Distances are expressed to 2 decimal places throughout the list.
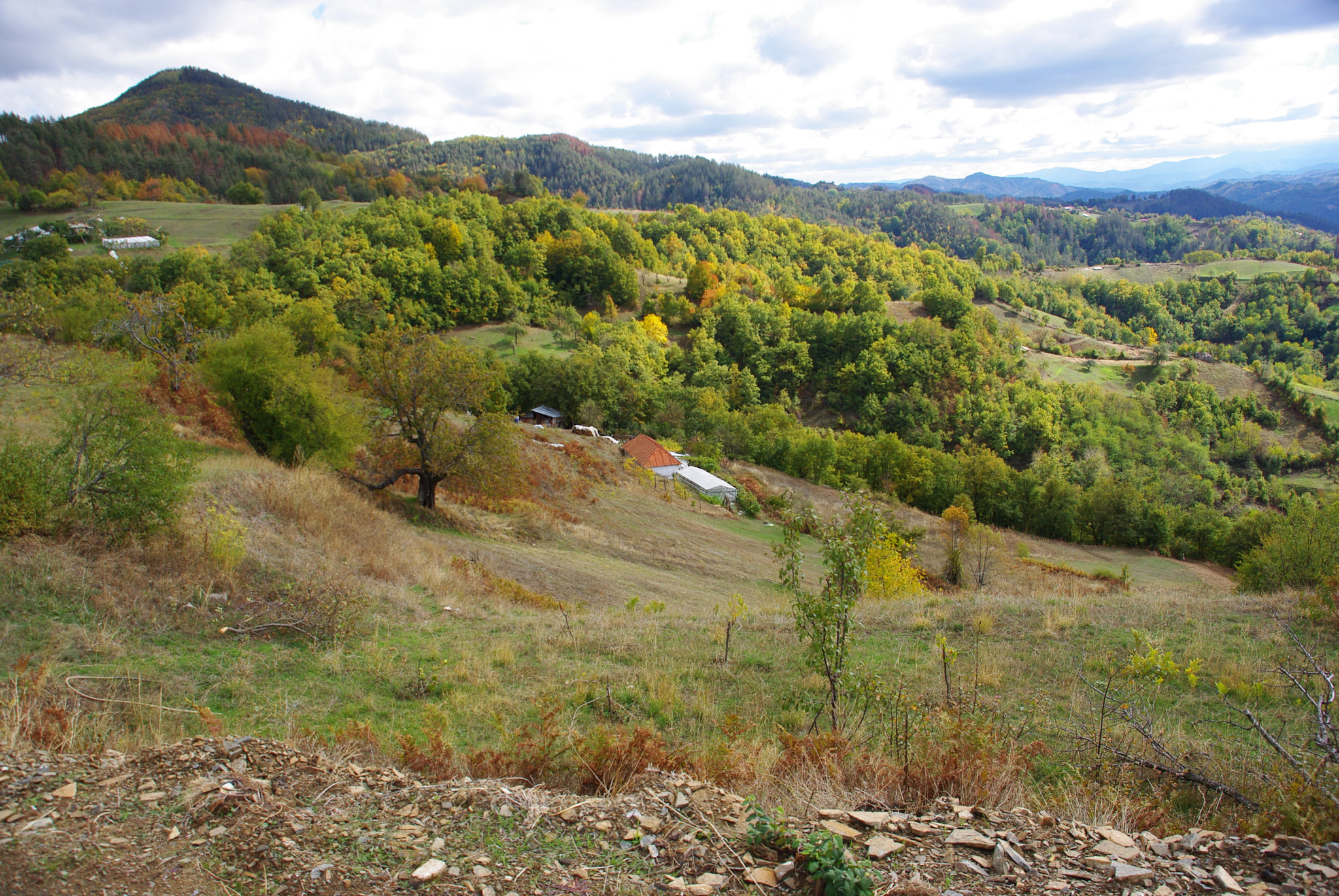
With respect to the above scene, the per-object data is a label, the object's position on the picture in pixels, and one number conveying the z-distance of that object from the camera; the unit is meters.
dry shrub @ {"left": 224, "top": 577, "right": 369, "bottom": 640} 8.40
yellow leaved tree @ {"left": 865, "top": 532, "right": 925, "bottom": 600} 20.83
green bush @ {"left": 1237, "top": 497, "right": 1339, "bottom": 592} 17.58
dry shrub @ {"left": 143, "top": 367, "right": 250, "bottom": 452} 20.33
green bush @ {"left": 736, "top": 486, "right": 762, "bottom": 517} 36.75
